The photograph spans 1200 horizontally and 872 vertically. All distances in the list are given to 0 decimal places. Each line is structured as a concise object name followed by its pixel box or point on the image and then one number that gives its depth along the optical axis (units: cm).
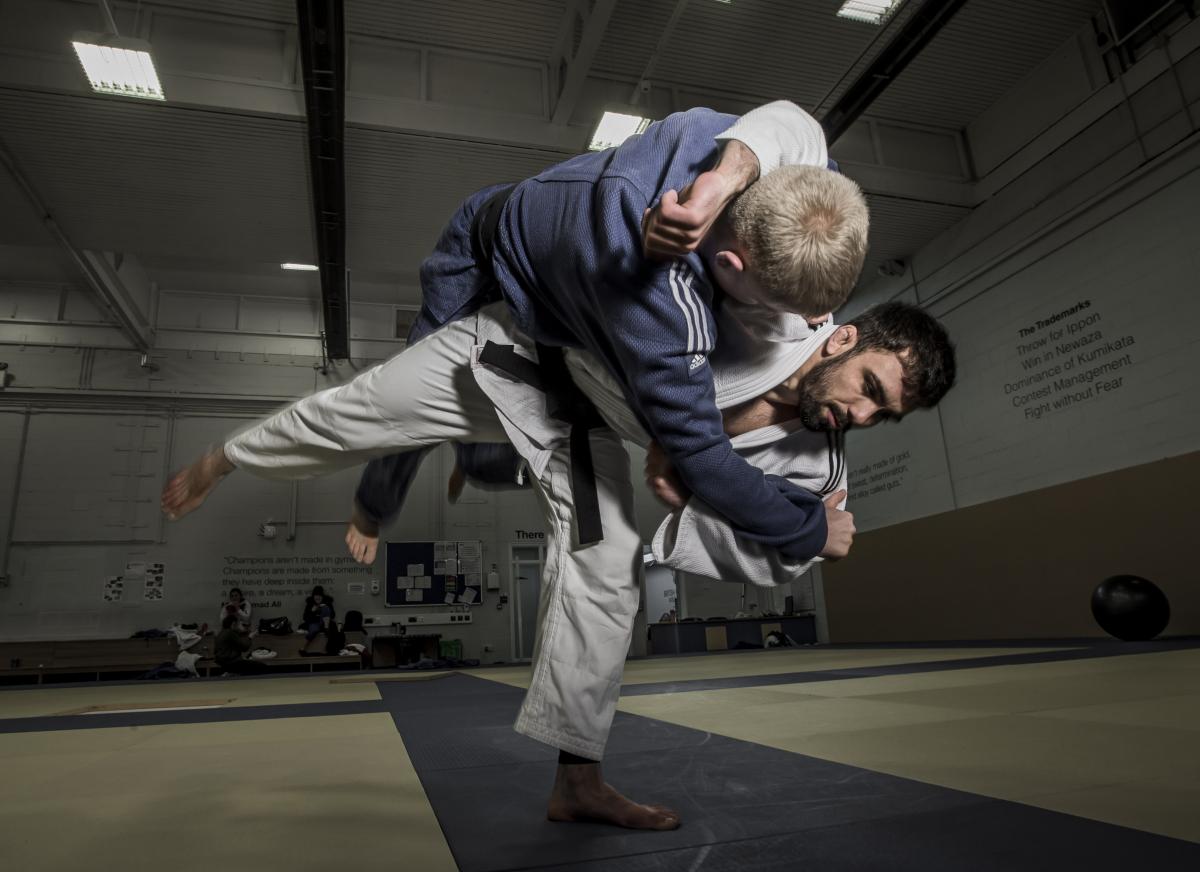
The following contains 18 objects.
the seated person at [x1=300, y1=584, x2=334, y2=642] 999
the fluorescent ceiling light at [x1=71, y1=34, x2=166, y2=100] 526
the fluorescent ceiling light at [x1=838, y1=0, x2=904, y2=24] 581
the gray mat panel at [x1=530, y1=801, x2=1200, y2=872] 94
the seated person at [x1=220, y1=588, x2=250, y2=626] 981
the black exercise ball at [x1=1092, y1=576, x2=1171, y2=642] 511
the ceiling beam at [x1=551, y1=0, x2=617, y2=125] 580
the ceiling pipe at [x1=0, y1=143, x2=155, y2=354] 726
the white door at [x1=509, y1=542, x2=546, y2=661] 1149
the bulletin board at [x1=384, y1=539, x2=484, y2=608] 1108
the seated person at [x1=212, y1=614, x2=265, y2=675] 856
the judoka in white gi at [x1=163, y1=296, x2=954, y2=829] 127
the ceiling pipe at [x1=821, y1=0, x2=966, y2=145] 555
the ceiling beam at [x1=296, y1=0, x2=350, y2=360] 506
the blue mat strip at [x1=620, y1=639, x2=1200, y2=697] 388
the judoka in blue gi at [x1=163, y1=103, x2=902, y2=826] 113
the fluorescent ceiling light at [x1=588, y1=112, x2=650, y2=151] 618
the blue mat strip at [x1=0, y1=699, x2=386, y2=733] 302
